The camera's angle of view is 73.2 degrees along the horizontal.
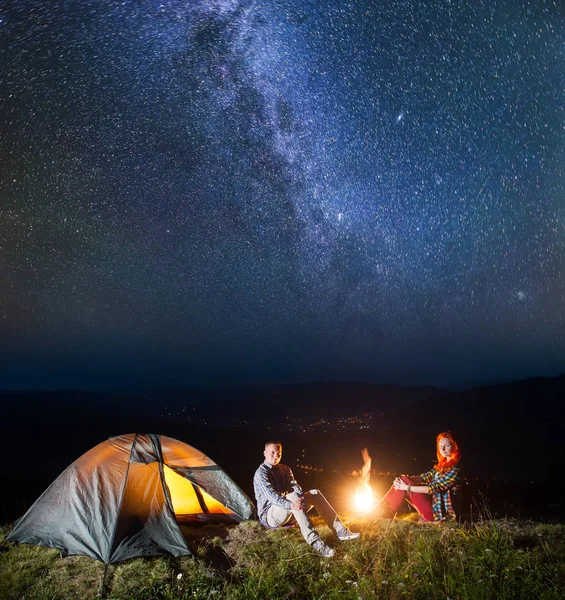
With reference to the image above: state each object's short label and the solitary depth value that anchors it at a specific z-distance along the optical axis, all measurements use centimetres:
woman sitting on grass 668
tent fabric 620
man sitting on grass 607
